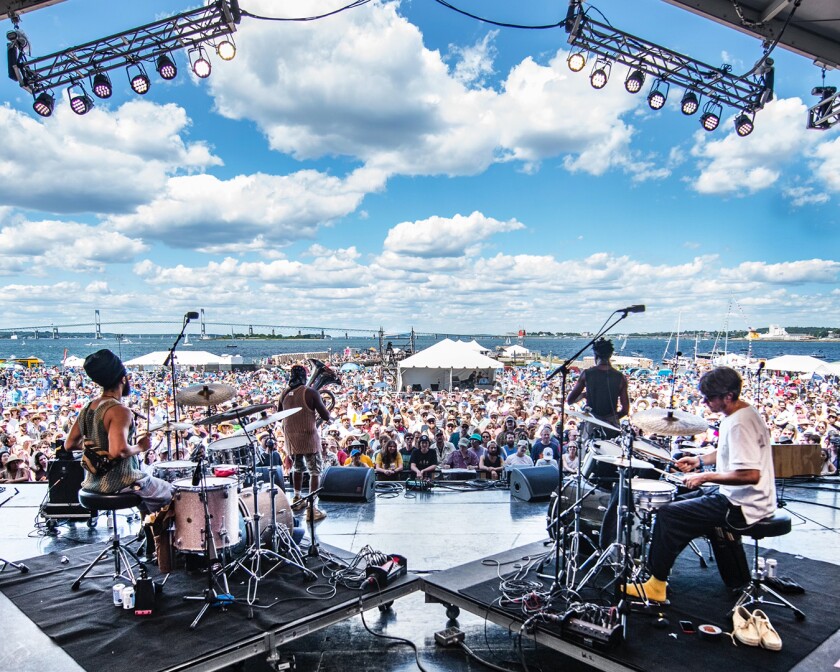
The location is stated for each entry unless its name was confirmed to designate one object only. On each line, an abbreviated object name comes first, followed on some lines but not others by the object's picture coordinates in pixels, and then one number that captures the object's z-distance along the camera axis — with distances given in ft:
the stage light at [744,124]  20.30
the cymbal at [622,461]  9.79
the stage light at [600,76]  19.29
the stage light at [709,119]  20.33
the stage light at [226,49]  18.15
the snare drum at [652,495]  10.38
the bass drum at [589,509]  12.23
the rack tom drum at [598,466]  11.11
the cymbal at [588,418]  9.38
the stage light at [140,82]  18.70
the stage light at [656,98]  19.95
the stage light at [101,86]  18.58
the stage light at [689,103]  19.83
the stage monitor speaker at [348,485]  18.67
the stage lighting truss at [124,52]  17.60
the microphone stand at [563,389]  9.87
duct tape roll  8.78
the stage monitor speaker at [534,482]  18.51
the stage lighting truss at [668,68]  18.06
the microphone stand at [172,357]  13.28
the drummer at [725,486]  9.50
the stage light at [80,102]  18.85
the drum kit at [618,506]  10.07
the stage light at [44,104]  18.61
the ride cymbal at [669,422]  11.16
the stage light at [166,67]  18.54
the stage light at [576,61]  18.83
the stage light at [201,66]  18.58
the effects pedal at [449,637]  10.03
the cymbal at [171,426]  11.09
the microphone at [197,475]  10.57
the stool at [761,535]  9.84
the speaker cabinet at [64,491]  15.31
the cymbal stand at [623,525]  9.98
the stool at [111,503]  10.67
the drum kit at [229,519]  10.62
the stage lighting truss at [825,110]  18.95
